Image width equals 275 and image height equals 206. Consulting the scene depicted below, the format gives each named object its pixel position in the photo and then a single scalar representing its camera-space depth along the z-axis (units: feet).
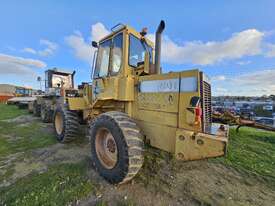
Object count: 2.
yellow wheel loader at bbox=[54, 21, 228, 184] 9.18
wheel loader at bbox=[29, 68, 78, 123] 34.78
